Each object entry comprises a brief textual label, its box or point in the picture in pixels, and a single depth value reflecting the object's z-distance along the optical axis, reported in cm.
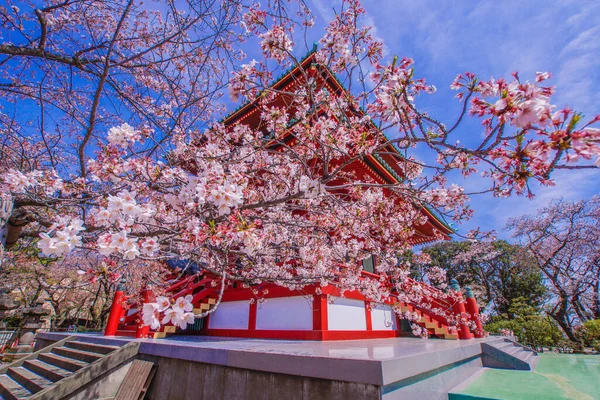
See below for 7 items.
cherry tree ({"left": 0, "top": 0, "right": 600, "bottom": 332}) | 193
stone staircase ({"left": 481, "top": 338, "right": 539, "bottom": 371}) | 584
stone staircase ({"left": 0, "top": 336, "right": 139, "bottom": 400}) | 451
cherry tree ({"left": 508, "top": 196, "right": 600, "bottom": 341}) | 1497
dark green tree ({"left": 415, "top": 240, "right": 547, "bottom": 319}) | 2170
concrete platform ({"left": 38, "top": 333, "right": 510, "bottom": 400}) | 273
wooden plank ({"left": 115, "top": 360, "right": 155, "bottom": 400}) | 457
